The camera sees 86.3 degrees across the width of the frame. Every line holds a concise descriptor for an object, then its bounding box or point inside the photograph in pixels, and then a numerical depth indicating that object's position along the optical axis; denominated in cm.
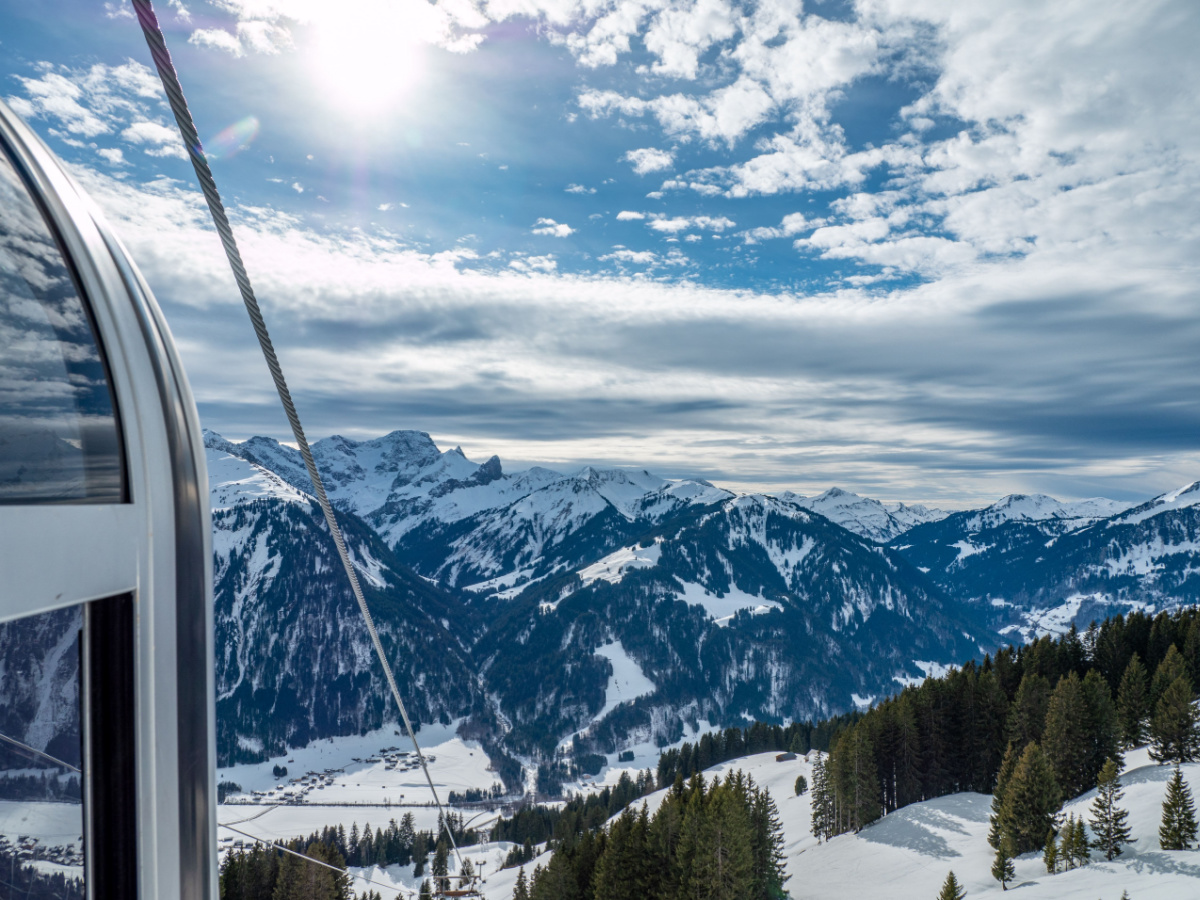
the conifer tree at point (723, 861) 3809
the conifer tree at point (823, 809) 6412
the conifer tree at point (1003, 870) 4050
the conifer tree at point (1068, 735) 5419
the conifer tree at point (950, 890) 3475
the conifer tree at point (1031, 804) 4462
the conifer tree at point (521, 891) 5540
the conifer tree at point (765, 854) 4400
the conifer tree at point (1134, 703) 5944
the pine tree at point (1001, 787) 4738
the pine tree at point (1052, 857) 3984
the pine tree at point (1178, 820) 3731
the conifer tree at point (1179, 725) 5172
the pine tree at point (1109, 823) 3947
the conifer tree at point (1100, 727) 5472
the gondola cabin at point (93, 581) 242
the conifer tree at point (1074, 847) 3947
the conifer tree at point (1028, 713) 5944
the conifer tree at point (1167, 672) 5828
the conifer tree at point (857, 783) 5997
